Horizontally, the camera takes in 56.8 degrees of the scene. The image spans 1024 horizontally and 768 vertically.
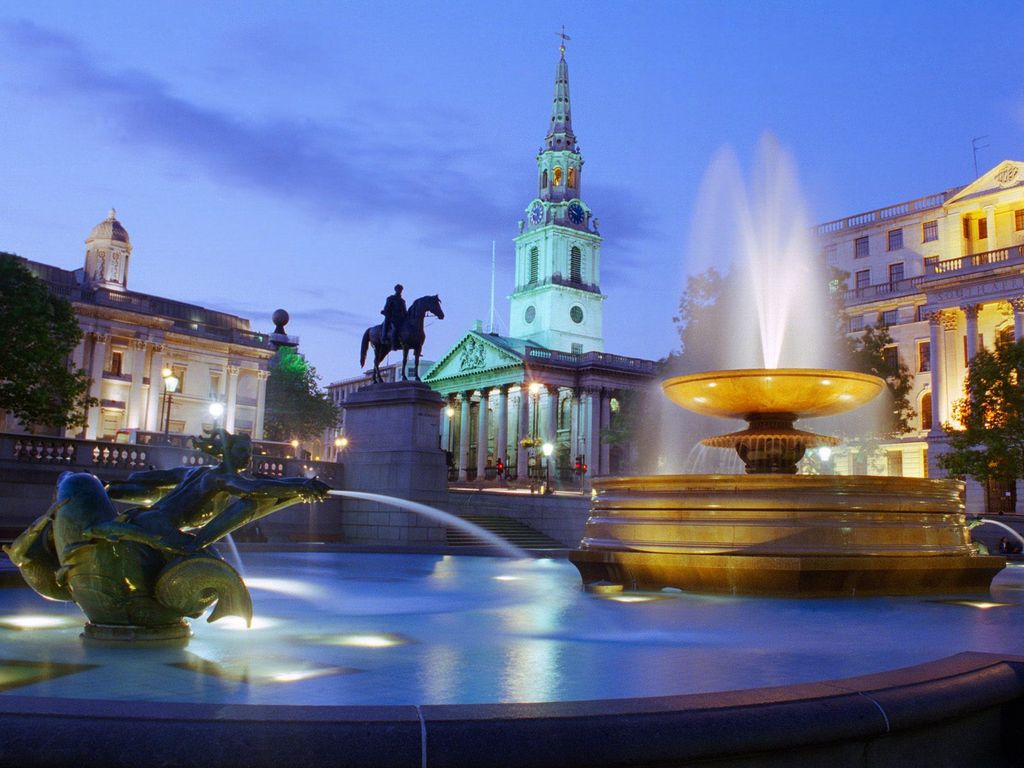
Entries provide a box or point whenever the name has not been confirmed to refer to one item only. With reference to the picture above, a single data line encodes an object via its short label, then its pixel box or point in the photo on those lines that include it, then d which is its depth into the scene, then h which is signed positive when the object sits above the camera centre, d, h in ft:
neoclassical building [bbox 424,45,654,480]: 284.82 +43.73
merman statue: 17.37 -1.14
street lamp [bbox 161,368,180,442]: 97.37 +11.70
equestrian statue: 87.04 +15.74
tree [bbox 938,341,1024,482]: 120.26 +11.86
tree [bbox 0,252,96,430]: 123.75 +17.92
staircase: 83.35 -3.04
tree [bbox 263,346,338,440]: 282.15 +27.23
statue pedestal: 82.17 +3.64
